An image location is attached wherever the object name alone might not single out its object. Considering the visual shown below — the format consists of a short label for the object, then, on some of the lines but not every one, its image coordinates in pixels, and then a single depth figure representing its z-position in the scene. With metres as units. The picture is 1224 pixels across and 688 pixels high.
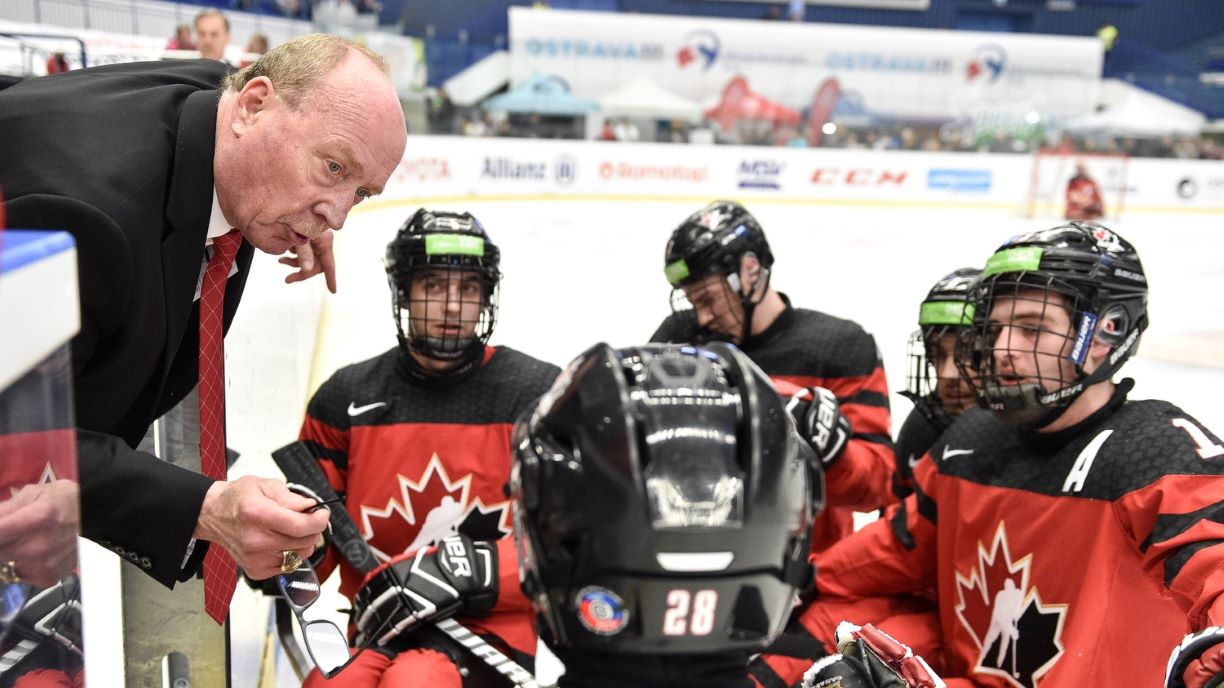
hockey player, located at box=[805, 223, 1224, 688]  1.46
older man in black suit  1.16
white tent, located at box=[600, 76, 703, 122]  16.75
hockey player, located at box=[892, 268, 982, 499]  2.36
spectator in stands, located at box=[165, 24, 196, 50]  7.70
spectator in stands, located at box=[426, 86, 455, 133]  12.16
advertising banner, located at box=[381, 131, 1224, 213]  11.95
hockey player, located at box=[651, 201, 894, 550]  2.62
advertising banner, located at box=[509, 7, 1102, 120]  18.78
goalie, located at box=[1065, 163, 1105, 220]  13.02
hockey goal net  13.12
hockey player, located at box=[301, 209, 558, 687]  2.14
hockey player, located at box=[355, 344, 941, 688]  0.76
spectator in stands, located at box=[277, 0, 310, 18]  15.63
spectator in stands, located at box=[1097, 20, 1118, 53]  21.19
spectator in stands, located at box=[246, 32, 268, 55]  8.38
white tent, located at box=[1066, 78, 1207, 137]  16.55
